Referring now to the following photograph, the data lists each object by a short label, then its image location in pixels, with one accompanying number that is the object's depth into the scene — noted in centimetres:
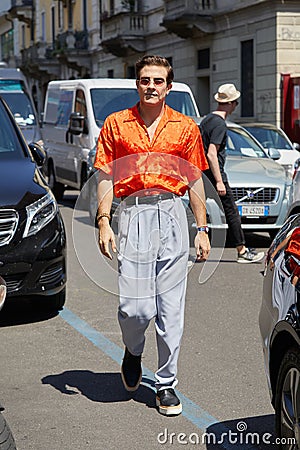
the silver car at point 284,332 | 509
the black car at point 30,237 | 935
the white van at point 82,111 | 1986
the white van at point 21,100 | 2771
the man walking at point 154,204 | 675
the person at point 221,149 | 1281
